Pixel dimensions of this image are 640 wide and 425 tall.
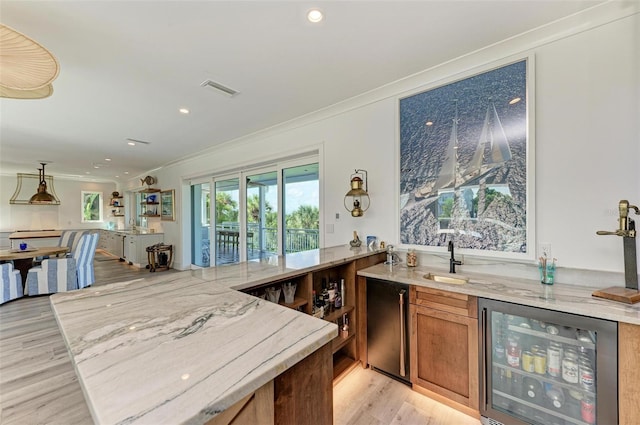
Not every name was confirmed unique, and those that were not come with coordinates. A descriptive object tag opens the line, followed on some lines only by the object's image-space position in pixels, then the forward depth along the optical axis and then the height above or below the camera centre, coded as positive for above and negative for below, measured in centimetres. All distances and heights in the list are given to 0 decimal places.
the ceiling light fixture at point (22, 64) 135 +93
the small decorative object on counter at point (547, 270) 181 -43
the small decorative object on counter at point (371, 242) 270 -32
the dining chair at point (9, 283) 397 -108
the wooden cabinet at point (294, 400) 74 -62
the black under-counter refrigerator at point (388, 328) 203 -97
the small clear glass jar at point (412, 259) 241 -45
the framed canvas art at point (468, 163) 202 +43
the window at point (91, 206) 908 +34
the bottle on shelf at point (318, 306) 198 -77
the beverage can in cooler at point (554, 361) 153 -92
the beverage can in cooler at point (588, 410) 141 -112
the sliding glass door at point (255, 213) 374 +0
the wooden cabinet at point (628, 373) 126 -83
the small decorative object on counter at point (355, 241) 279 -32
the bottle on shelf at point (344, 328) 222 -102
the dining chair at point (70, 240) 571 -56
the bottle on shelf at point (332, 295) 221 -72
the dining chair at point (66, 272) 439 -102
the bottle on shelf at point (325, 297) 215 -73
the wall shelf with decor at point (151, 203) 697 +34
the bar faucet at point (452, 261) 217 -43
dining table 431 -69
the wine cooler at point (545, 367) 134 -94
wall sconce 271 +19
